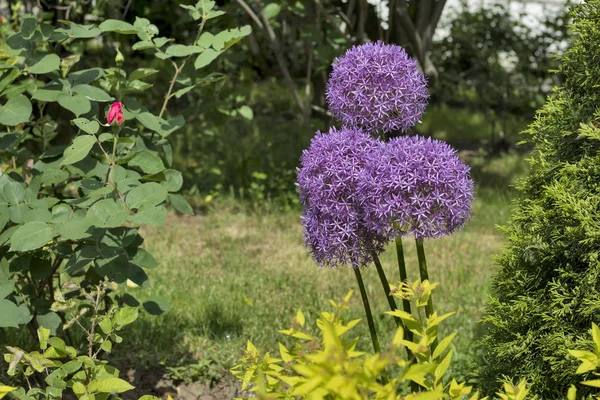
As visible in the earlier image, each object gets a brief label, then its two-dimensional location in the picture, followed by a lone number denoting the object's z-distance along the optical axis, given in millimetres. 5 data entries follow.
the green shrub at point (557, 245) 2250
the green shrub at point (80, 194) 2293
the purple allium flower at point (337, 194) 2098
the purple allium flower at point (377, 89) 2213
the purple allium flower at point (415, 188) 1999
